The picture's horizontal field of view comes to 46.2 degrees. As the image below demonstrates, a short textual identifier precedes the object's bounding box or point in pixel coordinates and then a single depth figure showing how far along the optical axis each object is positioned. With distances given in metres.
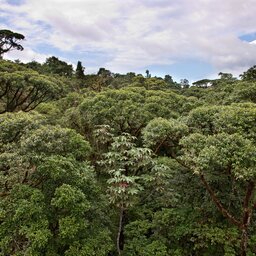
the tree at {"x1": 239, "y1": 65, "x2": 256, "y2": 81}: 24.87
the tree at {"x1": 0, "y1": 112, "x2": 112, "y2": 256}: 6.50
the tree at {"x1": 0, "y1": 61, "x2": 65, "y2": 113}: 15.16
